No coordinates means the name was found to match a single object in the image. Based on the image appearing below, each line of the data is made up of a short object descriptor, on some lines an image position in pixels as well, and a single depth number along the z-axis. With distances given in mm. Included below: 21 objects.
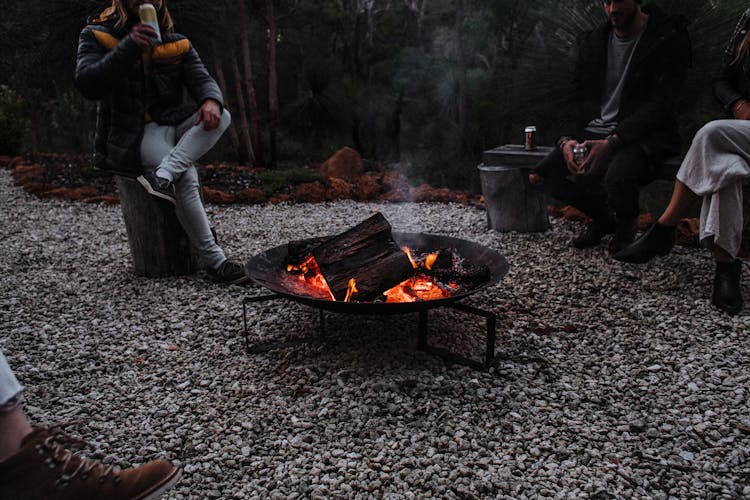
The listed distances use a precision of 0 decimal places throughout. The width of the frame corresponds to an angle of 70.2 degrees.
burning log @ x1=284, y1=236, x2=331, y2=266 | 2801
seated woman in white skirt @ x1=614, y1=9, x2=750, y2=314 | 2777
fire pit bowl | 2256
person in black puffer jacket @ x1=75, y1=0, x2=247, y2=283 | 3043
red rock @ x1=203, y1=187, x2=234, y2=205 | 5832
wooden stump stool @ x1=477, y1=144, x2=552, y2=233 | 4363
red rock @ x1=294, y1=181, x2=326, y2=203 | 5949
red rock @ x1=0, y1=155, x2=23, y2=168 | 7434
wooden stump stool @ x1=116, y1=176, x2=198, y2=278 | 3492
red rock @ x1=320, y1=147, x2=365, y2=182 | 7227
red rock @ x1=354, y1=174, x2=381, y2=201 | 5891
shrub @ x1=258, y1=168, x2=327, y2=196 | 6238
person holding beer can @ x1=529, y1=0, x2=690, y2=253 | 3416
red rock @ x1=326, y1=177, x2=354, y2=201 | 5969
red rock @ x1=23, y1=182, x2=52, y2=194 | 6121
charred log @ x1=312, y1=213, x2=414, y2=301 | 2391
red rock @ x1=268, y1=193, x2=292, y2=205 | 5926
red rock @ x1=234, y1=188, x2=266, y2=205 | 5902
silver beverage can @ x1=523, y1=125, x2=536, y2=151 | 4366
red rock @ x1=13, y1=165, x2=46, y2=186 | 6441
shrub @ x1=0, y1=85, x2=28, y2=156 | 8023
